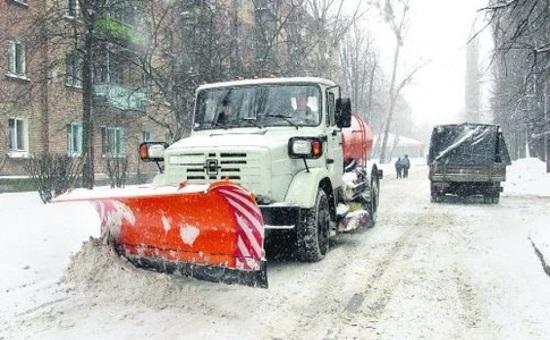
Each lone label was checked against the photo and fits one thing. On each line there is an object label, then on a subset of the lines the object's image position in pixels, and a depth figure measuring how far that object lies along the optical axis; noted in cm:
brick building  1802
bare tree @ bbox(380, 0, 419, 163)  4016
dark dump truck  1595
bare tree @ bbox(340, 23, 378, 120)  4116
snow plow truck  513
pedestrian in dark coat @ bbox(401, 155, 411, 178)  3120
